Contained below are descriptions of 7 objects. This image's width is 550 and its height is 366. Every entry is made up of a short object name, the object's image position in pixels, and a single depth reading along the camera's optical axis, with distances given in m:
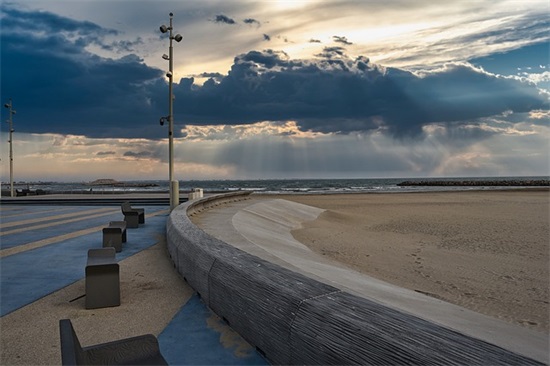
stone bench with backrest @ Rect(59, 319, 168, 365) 2.96
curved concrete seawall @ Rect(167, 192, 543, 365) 2.15
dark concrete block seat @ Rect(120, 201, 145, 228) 13.16
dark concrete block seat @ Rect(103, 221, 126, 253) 9.04
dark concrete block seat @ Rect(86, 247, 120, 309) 5.37
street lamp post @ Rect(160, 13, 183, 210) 17.28
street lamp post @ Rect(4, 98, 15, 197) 36.25
